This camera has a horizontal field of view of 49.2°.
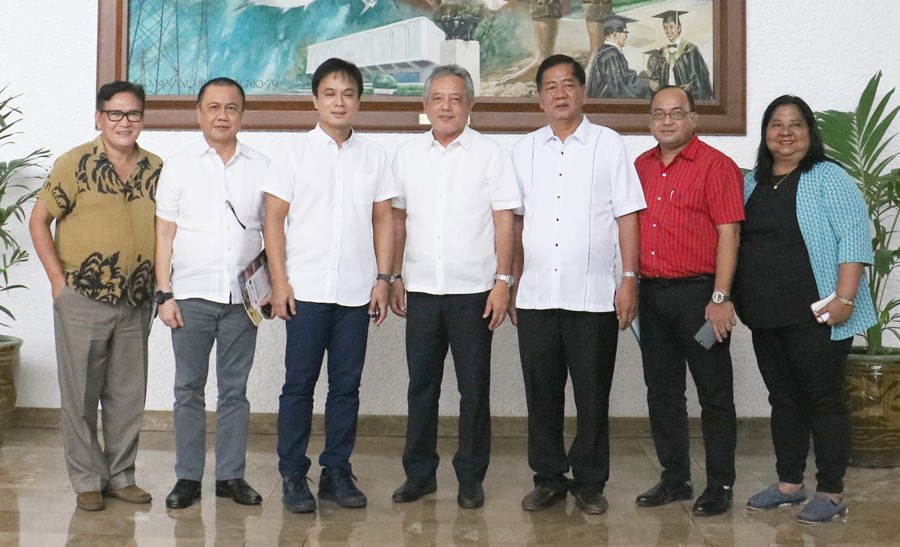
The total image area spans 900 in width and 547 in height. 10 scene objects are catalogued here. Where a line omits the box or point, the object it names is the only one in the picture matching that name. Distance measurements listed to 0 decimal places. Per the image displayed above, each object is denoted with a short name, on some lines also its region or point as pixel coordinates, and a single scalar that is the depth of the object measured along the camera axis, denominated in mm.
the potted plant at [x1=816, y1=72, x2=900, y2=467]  3777
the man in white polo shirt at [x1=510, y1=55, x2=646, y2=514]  3123
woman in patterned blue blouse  3035
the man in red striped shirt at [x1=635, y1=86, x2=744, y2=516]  3109
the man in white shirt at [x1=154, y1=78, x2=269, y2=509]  3145
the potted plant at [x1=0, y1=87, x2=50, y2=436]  4012
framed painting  4215
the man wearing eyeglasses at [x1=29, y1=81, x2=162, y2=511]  3109
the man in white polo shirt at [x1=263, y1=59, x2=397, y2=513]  3139
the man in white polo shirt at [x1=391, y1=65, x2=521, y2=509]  3180
